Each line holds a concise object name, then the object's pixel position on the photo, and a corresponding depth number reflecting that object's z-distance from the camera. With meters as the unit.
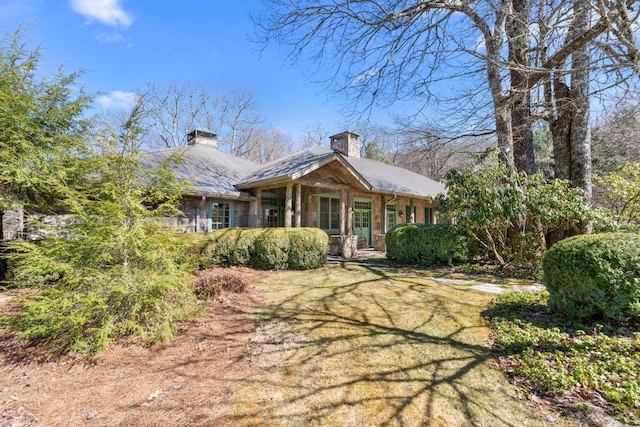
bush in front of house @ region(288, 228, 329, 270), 8.92
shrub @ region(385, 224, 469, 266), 9.16
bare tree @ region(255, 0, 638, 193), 6.69
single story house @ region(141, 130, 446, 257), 11.29
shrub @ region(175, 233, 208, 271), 4.62
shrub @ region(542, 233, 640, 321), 3.78
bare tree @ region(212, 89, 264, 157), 30.45
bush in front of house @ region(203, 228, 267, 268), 8.77
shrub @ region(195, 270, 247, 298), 5.99
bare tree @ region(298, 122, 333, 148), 34.22
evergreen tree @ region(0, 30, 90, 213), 5.81
